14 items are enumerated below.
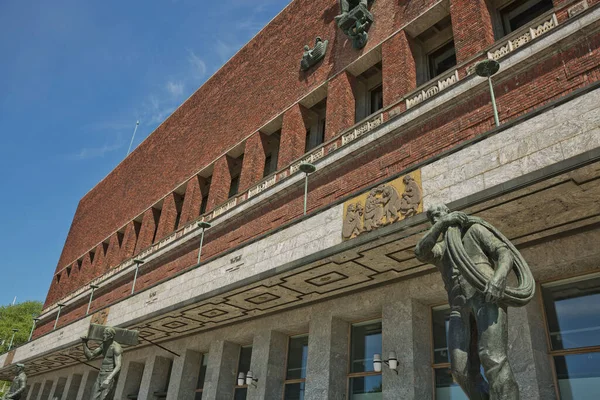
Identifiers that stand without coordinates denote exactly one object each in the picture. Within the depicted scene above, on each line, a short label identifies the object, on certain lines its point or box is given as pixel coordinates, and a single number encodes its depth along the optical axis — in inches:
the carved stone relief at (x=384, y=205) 334.0
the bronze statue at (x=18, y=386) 669.9
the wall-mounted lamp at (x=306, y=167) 460.4
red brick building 305.7
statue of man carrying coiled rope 180.5
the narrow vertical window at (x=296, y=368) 505.4
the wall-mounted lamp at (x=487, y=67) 345.1
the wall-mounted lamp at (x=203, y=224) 567.0
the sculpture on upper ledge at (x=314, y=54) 676.7
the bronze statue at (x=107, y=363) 438.9
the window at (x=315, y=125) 693.9
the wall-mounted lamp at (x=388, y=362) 386.9
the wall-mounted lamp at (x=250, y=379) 513.7
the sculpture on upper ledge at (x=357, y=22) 615.8
